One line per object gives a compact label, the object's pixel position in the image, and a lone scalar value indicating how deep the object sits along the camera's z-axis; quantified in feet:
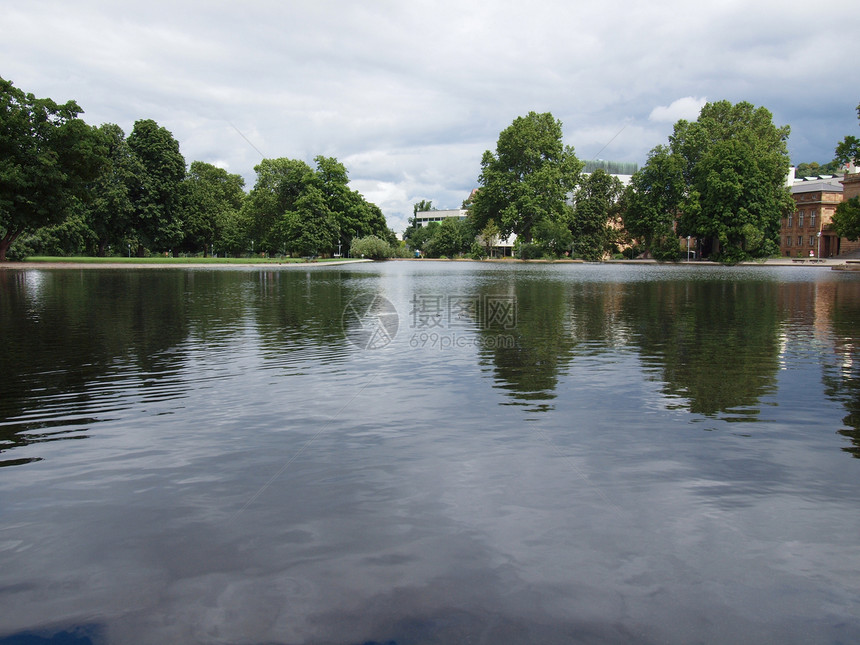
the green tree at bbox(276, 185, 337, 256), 275.59
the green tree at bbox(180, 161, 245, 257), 274.77
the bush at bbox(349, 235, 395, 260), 308.60
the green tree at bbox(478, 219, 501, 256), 342.09
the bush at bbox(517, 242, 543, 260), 313.94
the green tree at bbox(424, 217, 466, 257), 414.41
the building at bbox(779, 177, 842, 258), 312.91
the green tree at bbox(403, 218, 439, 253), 481.87
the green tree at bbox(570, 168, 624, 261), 334.03
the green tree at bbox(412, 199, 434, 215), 593.01
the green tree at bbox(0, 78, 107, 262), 159.33
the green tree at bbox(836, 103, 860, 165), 158.71
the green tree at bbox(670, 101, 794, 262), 250.57
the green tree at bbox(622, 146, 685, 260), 285.43
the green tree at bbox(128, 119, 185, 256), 249.14
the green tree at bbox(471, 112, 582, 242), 299.17
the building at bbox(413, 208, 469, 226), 631.15
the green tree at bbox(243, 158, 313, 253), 295.69
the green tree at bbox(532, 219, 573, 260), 298.68
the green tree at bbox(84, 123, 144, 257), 241.14
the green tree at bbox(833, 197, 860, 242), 177.37
